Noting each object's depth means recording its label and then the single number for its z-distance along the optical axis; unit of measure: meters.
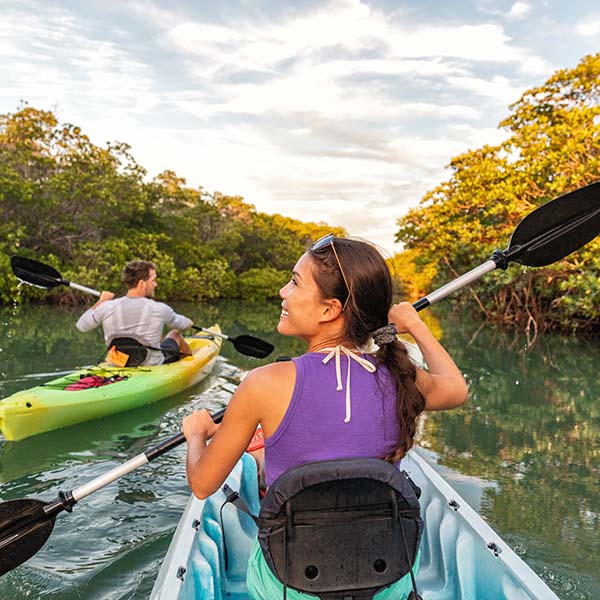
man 4.93
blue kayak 1.76
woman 1.23
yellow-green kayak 4.01
